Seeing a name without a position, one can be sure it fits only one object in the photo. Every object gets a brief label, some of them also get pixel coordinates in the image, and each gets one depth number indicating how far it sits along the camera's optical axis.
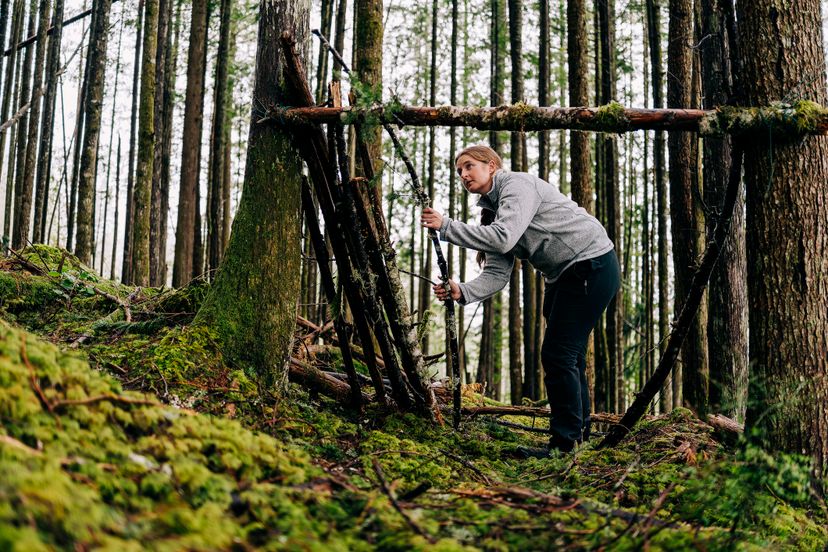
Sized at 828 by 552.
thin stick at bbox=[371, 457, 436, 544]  1.71
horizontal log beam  3.03
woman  3.93
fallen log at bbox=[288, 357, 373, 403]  4.14
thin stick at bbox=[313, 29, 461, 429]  3.53
